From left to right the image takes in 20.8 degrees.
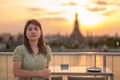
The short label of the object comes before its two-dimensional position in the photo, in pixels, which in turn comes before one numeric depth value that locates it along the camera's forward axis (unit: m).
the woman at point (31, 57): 2.59
